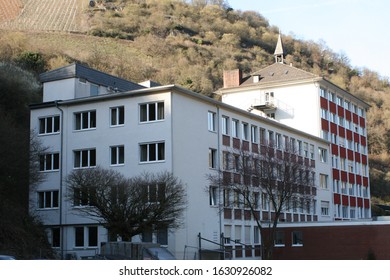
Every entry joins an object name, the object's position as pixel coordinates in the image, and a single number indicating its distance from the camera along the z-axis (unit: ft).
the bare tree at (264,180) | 128.47
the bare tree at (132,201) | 105.50
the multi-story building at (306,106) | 198.39
